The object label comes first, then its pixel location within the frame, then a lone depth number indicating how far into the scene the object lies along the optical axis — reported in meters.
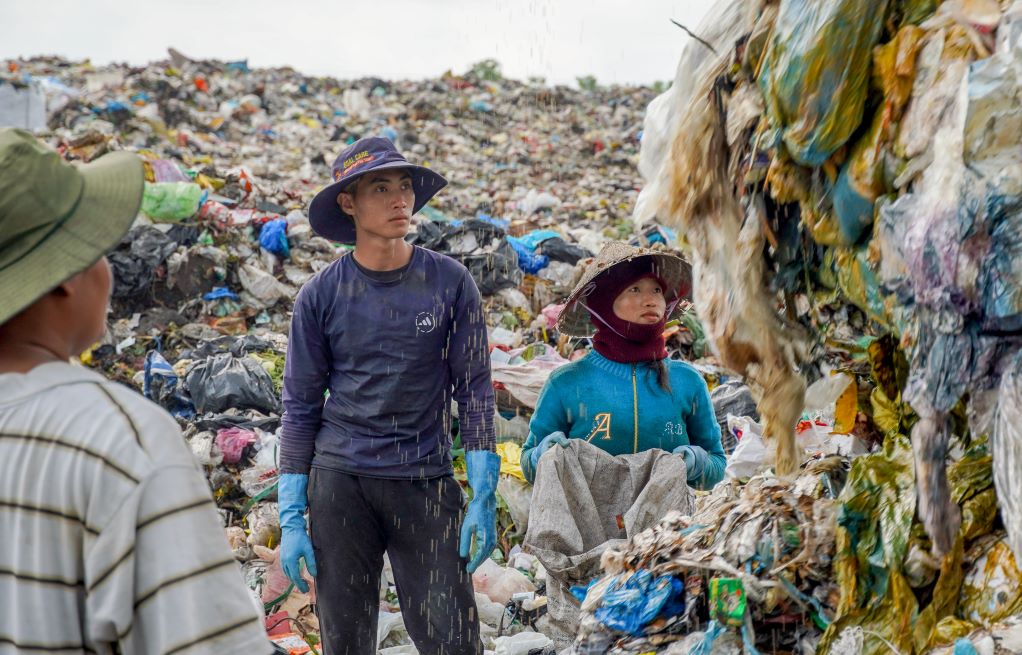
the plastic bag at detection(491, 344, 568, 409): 5.87
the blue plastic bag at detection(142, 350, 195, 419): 6.55
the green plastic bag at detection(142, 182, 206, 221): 8.88
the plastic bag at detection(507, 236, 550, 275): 8.55
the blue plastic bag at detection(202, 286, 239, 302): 8.41
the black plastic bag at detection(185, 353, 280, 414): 6.35
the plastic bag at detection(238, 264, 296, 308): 8.58
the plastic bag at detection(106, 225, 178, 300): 8.23
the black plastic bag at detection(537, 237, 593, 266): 8.93
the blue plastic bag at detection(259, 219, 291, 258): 9.14
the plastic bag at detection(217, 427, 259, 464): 5.80
